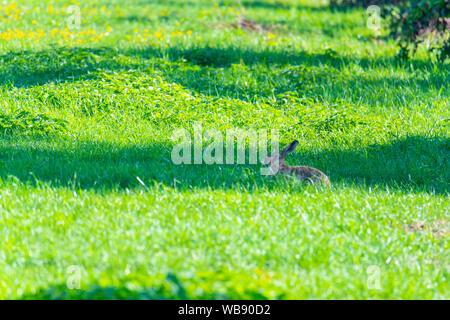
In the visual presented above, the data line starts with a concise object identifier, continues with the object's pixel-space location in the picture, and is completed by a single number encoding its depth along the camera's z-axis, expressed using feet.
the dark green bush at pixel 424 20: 66.04
